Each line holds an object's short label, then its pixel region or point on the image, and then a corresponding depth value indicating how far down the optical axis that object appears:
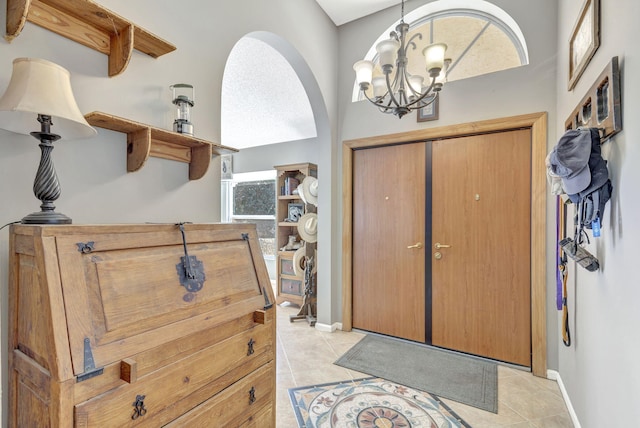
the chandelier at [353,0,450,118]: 1.80
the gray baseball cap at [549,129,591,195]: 1.29
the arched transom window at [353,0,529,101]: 2.63
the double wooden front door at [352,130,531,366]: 2.53
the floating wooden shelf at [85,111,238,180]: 1.28
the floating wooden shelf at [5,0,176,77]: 1.05
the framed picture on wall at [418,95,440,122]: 2.76
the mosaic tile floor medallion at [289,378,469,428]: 1.82
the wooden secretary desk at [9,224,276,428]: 0.86
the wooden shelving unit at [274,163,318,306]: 4.26
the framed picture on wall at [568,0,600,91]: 1.46
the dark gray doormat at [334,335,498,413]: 2.13
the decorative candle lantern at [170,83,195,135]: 1.55
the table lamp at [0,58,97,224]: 0.92
